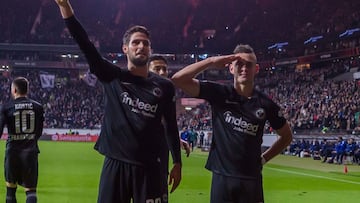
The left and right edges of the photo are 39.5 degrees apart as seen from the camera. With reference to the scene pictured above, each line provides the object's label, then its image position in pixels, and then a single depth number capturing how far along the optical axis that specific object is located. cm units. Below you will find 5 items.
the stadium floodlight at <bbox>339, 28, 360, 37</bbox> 5162
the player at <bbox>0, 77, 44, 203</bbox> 834
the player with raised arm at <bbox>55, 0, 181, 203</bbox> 492
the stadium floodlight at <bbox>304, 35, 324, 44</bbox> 5905
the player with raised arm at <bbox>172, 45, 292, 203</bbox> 520
